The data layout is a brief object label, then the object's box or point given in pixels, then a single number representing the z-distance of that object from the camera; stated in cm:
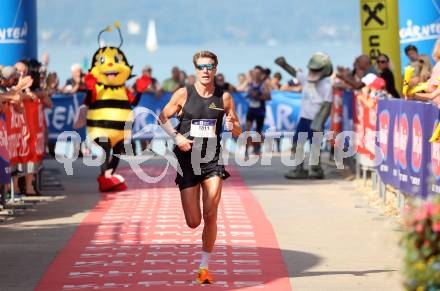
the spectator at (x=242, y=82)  3448
